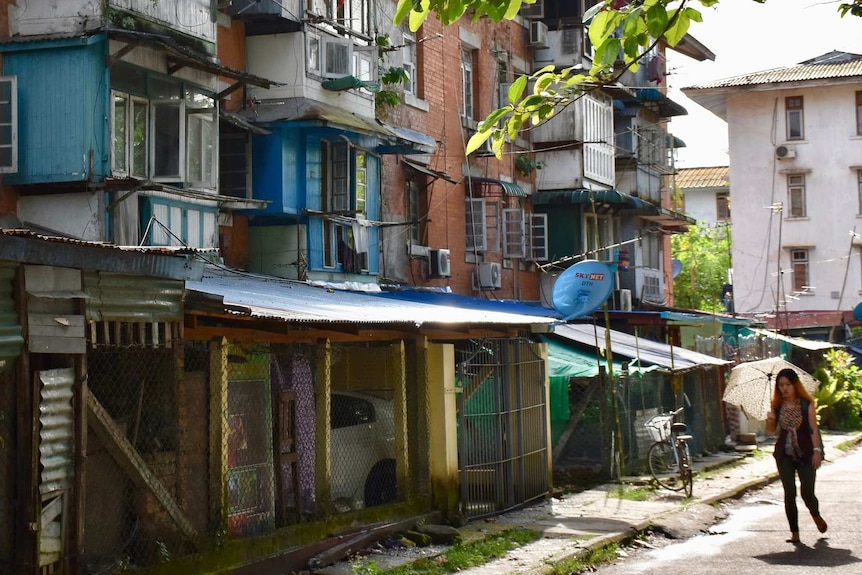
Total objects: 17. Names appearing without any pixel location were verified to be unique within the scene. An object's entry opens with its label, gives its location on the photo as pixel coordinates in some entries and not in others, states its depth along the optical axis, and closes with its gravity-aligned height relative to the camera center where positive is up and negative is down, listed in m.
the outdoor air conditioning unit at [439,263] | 24.89 +1.12
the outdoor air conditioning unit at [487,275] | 27.03 +0.95
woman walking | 13.45 -1.36
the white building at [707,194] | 66.69 +6.33
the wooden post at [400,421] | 14.41 -1.12
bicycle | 18.36 -2.13
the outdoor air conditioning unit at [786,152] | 46.44 +5.85
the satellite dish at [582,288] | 20.27 +0.47
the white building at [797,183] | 45.75 +4.71
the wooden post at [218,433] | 11.17 -0.95
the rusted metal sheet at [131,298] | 9.66 +0.23
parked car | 14.25 -1.43
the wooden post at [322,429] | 12.99 -1.08
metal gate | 15.56 -1.34
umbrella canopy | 17.83 -0.99
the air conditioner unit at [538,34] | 30.02 +6.69
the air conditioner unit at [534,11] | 30.30 +7.32
